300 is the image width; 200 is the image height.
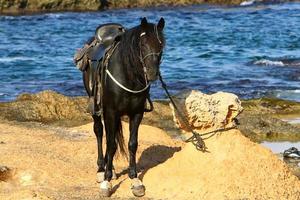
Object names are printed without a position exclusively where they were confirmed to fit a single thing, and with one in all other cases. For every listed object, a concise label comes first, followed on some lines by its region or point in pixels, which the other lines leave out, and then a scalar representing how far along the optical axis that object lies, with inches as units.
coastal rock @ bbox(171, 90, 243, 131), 729.2
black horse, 634.4
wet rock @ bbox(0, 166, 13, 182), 754.9
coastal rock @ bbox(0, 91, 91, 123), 1227.6
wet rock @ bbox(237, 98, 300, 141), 1142.4
